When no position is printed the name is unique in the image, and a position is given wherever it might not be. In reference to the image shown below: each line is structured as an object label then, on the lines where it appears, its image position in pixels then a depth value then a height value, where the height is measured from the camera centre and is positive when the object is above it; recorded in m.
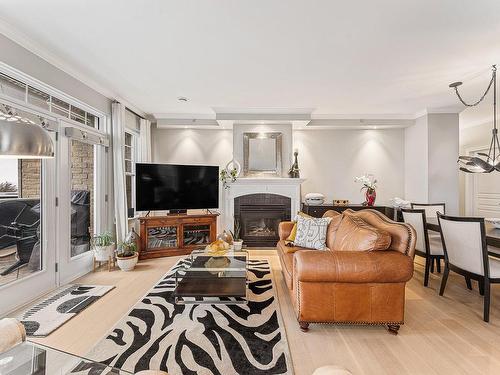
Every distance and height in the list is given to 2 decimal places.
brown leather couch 2.15 -0.84
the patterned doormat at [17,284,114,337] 2.35 -1.26
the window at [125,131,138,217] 4.96 +0.38
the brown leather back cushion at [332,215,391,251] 2.26 -0.49
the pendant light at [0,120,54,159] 1.01 +0.18
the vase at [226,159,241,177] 5.36 +0.39
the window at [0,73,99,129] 2.57 +0.99
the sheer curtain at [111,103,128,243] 4.23 +0.25
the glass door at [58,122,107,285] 3.32 -0.19
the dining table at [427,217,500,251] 2.49 -0.52
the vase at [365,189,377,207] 5.30 -0.26
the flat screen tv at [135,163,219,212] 4.64 -0.04
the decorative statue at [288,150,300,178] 5.32 +0.29
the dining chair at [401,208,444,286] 3.34 -0.78
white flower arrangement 5.37 +0.07
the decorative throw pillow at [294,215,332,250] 3.29 -0.63
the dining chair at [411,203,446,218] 4.38 -0.40
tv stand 4.58 -0.90
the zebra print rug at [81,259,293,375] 1.84 -1.26
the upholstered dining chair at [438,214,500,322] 2.46 -0.69
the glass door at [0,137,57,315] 2.63 -0.49
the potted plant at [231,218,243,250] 4.60 -0.98
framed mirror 5.43 +0.70
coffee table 2.59 -1.06
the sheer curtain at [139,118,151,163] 5.20 +0.87
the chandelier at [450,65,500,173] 3.08 +0.24
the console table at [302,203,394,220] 5.19 -0.49
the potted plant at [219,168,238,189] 5.20 +0.18
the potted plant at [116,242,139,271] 3.85 -1.07
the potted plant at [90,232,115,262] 3.81 -0.91
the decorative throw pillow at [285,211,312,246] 3.48 -0.72
